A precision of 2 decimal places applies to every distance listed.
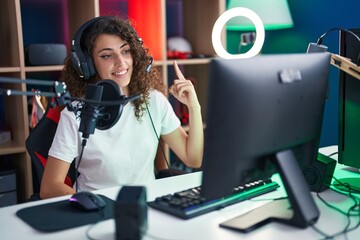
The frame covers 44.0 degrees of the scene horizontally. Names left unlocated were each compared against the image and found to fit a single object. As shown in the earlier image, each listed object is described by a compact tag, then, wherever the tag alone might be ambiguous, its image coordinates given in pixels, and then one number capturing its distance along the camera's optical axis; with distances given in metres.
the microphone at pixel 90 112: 1.04
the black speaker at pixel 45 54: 2.42
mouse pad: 1.04
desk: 0.96
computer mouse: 1.12
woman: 1.55
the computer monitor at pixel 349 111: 1.31
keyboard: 1.08
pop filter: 1.06
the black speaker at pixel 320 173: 1.25
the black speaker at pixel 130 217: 0.88
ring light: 1.48
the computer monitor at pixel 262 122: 0.91
